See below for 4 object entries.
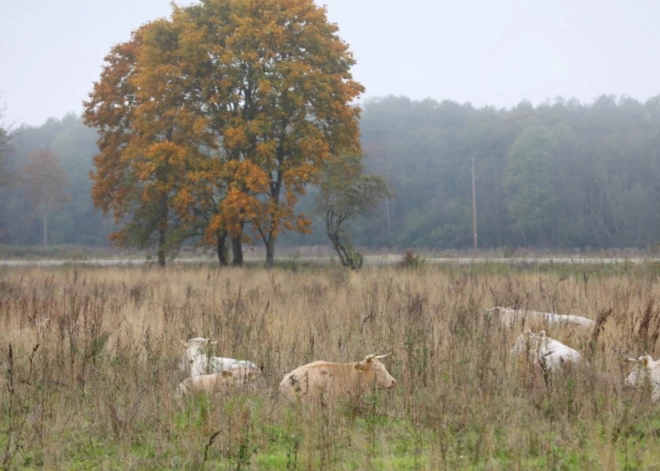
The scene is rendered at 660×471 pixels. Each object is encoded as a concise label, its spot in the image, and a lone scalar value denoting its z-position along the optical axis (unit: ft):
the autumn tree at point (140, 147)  170.19
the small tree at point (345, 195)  159.94
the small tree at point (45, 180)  405.39
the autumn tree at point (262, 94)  161.68
